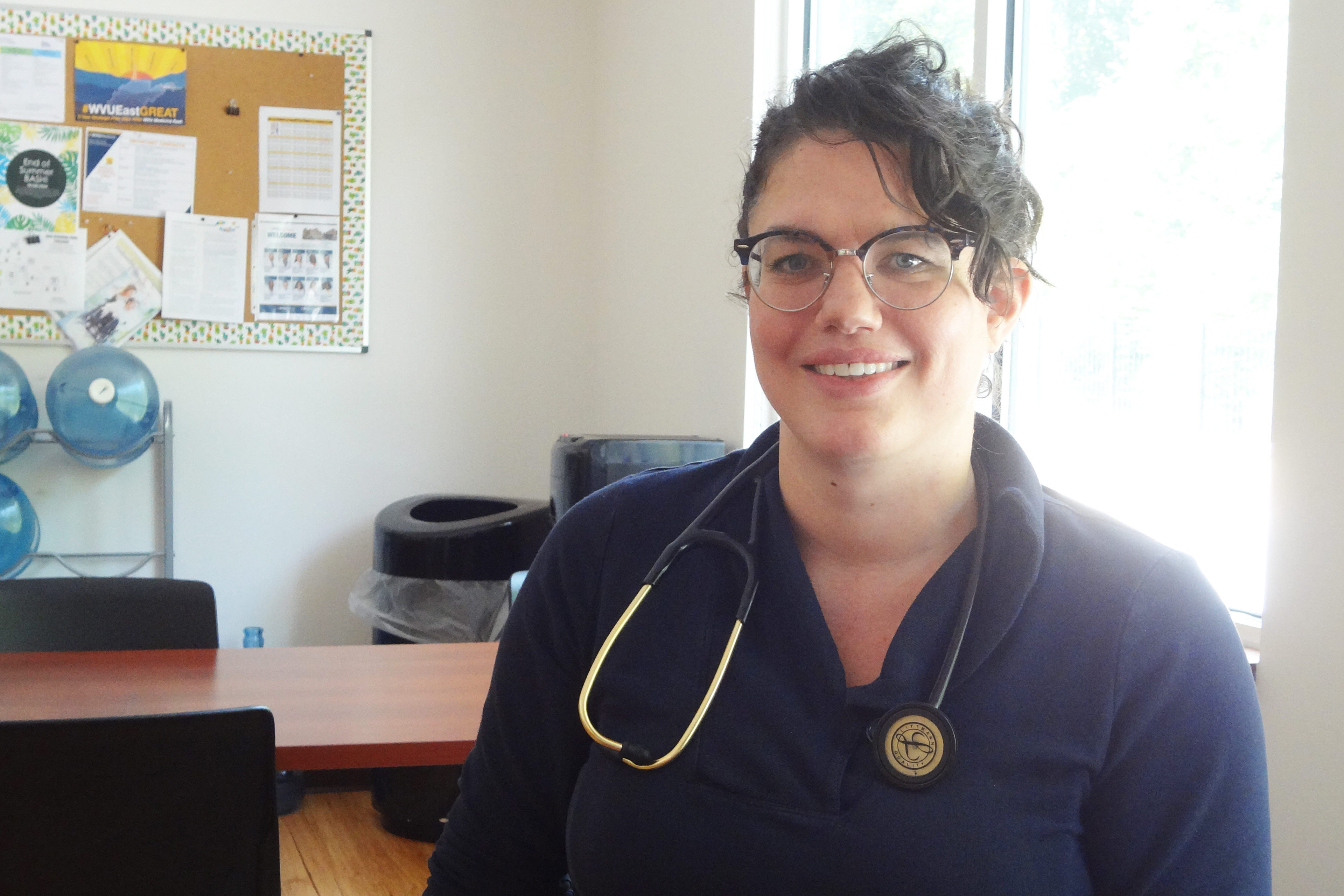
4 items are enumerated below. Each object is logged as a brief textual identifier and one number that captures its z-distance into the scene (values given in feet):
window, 4.81
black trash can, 9.13
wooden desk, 4.66
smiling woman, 2.57
